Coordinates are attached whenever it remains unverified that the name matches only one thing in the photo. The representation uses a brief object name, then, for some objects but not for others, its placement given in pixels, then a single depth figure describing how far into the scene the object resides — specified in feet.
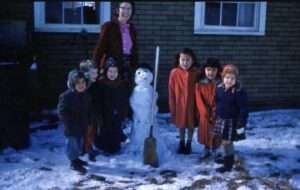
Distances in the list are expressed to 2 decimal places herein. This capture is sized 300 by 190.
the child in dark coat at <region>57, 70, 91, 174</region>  17.40
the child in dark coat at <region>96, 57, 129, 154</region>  19.21
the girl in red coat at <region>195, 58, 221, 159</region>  18.76
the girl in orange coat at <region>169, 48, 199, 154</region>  19.45
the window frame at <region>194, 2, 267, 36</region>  27.96
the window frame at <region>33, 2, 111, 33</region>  26.35
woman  20.27
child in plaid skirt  17.51
